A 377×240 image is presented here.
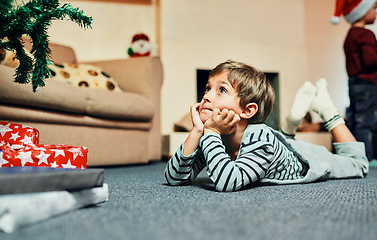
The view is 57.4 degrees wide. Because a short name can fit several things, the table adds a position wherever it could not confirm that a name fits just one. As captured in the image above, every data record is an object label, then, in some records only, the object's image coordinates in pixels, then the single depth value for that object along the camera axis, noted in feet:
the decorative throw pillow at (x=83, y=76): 5.58
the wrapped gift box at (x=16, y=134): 3.21
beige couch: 4.13
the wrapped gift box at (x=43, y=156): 2.87
